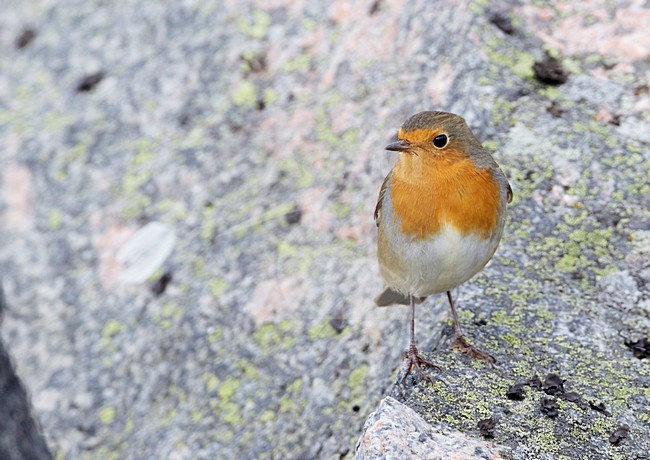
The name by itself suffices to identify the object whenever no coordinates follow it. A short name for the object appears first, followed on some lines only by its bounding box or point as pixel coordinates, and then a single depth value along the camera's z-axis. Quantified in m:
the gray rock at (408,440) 6.02
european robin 7.71
